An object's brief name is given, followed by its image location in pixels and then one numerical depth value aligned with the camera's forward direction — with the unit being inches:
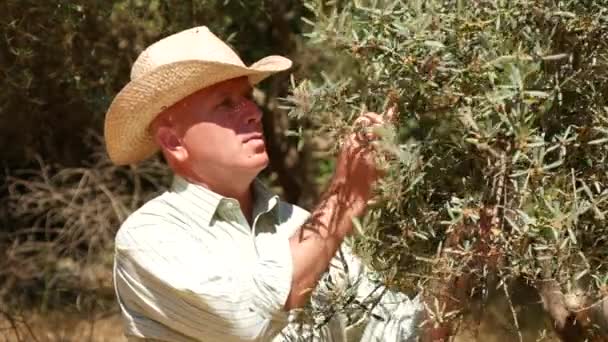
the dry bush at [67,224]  498.9
